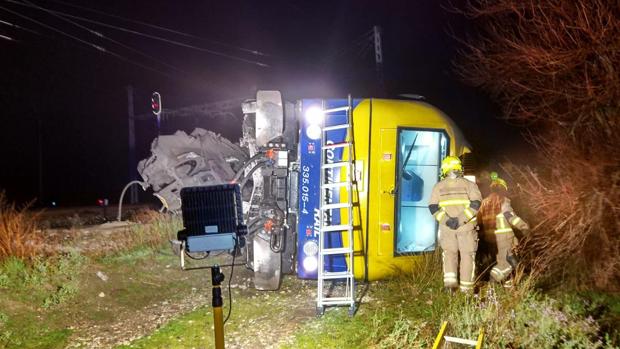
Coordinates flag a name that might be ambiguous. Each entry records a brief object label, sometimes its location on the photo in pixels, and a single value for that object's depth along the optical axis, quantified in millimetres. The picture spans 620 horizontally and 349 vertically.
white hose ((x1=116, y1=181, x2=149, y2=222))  7838
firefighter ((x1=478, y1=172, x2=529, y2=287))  6137
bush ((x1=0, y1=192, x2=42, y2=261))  6457
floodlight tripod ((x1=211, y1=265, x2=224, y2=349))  3328
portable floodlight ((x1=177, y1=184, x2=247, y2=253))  3838
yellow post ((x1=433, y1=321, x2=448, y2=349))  3568
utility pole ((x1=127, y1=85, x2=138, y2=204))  22984
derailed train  6070
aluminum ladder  5297
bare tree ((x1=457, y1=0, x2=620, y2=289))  5773
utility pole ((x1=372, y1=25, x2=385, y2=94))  15289
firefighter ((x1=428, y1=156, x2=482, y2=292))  5598
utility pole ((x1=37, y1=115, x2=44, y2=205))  24173
